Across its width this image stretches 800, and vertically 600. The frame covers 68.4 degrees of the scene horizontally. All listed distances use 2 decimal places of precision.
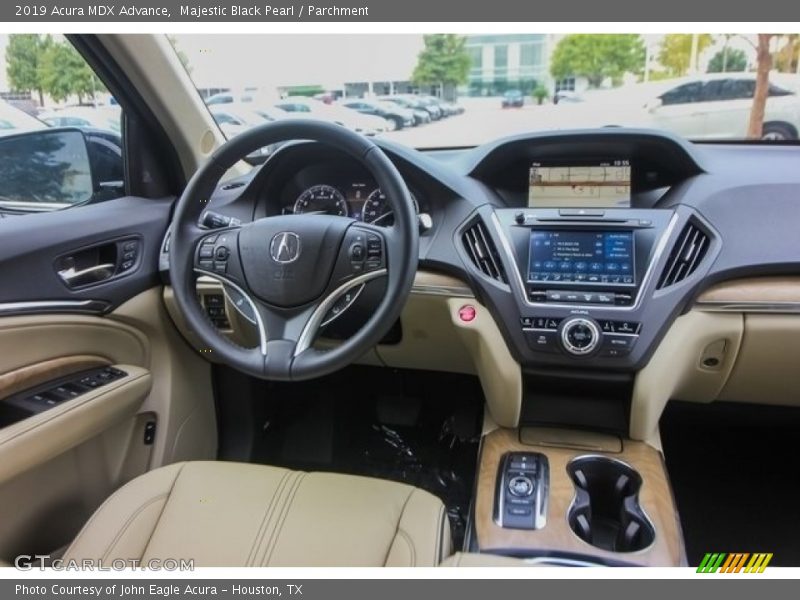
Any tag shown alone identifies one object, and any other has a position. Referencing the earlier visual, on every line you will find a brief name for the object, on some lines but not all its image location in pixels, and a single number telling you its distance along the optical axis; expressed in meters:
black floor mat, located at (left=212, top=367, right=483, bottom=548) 2.22
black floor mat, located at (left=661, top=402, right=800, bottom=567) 1.93
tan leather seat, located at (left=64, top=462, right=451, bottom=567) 1.18
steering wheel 1.26
